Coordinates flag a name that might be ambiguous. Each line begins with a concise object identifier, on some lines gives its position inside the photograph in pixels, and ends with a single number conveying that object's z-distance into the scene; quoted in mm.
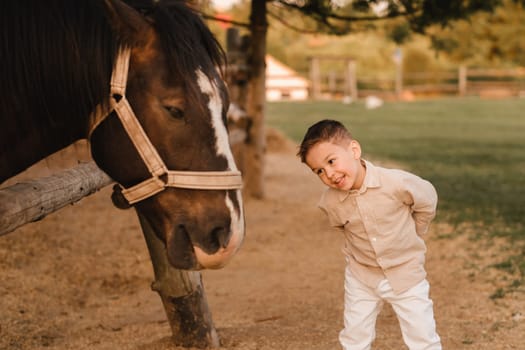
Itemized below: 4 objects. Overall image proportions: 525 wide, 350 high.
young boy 2844
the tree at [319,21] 6465
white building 39281
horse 2188
